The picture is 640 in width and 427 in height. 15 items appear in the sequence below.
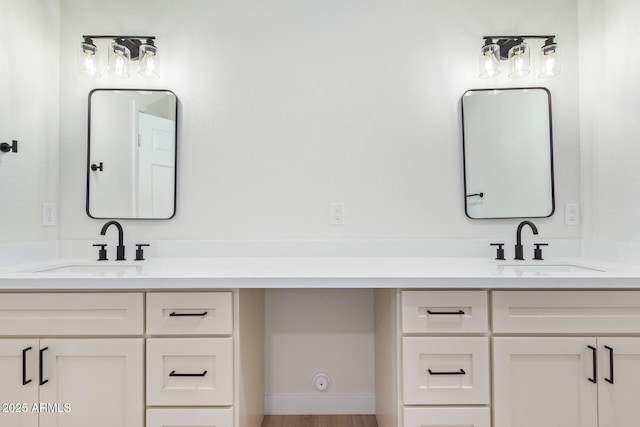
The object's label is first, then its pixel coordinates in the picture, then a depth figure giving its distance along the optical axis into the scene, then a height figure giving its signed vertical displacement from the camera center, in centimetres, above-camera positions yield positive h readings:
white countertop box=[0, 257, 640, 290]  118 -22
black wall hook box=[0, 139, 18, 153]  153 +32
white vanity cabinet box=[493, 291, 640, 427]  118 -49
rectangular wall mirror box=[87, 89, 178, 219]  184 +32
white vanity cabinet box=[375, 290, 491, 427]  120 -50
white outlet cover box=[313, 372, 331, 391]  183 -88
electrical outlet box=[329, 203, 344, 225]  186 +2
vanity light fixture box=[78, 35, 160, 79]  178 +85
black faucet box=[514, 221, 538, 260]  171 -14
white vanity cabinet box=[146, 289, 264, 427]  120 -50
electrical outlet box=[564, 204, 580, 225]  185 +1
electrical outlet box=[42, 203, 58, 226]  178 +2
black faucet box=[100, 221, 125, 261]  172 -15
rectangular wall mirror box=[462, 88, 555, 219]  183 +32
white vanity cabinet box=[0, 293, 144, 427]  118 -50
